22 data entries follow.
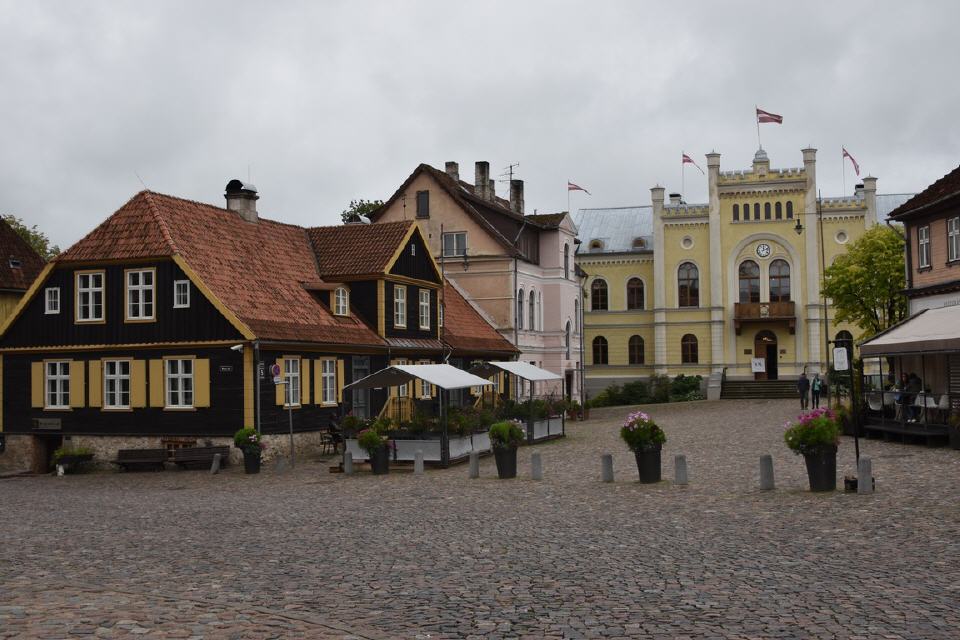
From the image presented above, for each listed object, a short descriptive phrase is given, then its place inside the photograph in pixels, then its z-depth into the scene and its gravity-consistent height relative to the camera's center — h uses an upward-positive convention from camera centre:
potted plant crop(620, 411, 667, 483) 20.84 -1.15
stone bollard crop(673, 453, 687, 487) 20.58 -1.67
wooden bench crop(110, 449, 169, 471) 29.39 -1.80
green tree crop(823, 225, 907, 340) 47.00 +4.17
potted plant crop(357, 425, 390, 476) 25.48 -1.41
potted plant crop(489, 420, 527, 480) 22.91 -1.23
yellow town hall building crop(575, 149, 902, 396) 61.56 +5.79
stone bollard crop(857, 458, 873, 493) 17.89 -1.60
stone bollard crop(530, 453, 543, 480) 22.69 -1.72
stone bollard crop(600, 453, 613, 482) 21.61 -1.66
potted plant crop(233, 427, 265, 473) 27.08 -1.39
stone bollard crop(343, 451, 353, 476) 25.94 -1.79
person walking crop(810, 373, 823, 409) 46.17 -0.39
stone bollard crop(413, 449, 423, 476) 25.48 -1.76
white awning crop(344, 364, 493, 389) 27.64 +0.25
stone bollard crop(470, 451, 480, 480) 23.78 -1.73
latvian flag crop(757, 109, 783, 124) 55.30 +13.18
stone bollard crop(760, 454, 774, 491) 19.08 -1.61
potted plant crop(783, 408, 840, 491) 18.23 -1.11
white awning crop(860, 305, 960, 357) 27.38 +1.12
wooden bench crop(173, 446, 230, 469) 28.86 -1.69
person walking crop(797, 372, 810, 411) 46.13 -0.34
